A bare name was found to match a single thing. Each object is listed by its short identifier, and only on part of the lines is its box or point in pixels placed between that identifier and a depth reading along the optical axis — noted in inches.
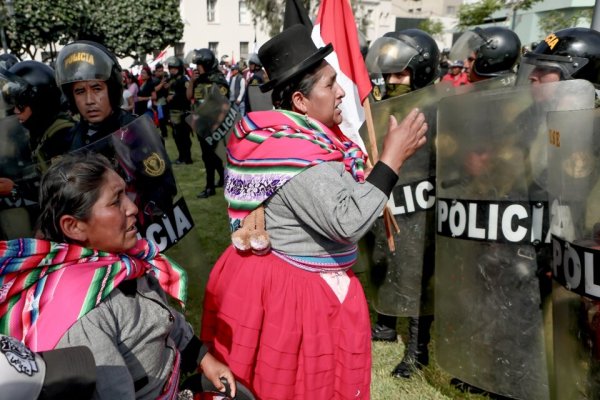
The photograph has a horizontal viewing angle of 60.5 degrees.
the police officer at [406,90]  119.8
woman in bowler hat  77.5
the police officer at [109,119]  101.9
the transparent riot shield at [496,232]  86.2
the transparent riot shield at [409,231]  111.0
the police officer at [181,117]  402.3
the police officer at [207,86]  313.0
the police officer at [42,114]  122.7
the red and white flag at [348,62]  111.7
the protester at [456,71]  431.7
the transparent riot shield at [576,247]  65.4
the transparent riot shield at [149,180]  97.9
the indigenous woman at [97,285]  51.1
